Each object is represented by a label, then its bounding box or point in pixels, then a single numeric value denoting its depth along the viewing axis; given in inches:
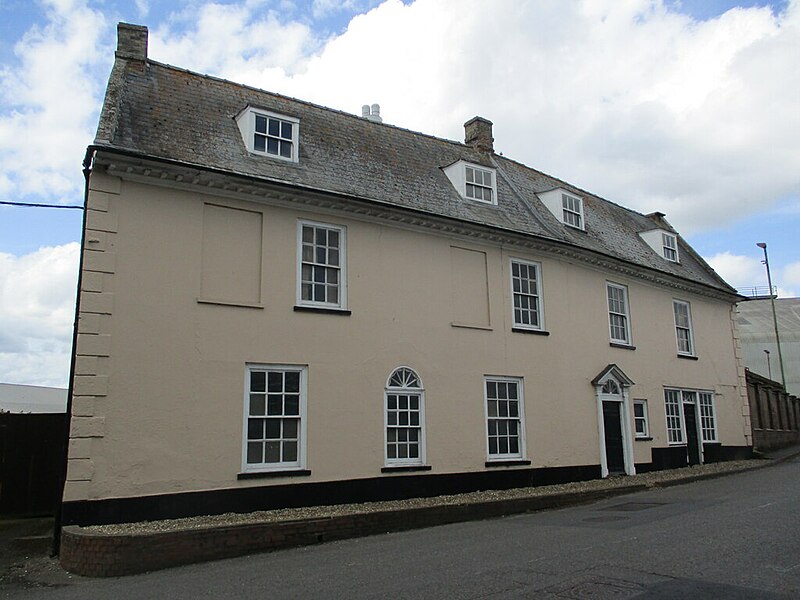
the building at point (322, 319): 456.1
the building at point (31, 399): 1280.8
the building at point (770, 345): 2100.1
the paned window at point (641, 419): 789.2
